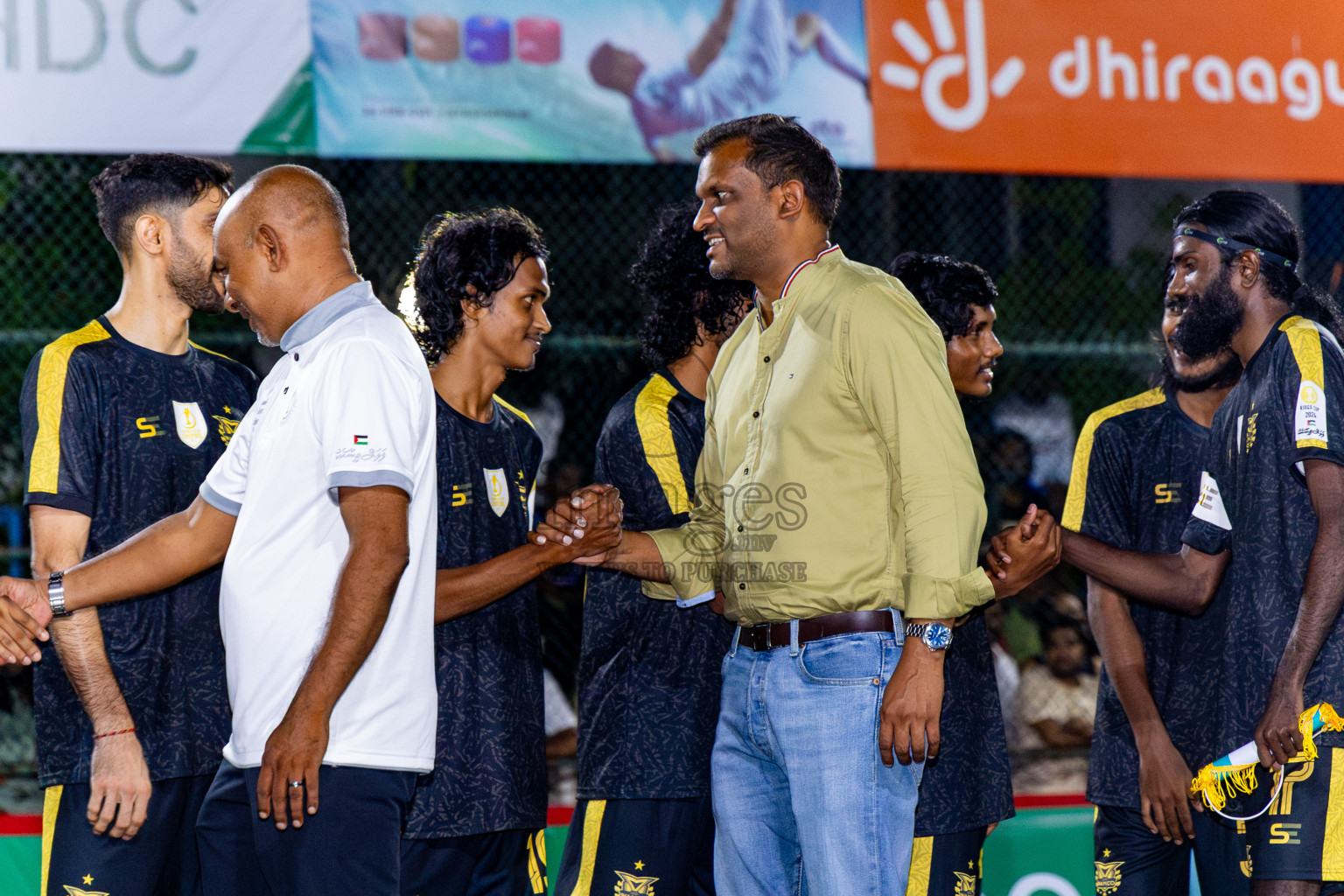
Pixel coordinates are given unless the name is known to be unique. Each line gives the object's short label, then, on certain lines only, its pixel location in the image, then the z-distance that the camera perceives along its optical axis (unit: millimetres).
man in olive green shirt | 5008
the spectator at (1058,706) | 13414
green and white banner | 9539
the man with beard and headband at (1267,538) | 5727
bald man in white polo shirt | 4473
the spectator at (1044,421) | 13992
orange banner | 10859
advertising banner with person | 10164
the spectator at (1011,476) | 13648
